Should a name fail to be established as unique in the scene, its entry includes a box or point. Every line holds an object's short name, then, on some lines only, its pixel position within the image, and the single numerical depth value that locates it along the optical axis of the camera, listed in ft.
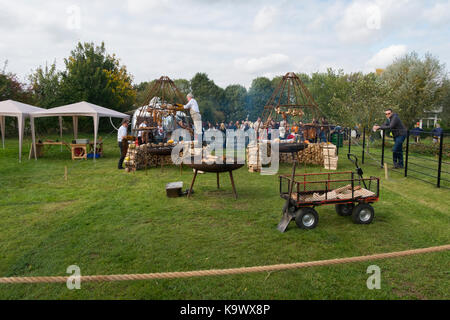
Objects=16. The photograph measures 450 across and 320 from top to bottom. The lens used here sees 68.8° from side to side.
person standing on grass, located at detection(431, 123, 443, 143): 61.00
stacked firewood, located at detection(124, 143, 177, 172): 36.91
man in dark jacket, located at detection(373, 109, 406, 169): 35.41
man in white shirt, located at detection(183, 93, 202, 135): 38.70
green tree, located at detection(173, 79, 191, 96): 192.52
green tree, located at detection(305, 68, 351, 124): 103.65
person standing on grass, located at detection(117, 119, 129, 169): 40.73
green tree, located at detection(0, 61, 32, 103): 79.56
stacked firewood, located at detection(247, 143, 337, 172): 36.11
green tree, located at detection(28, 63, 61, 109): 86.89
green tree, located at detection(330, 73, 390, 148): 63.26
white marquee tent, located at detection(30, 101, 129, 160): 46.01
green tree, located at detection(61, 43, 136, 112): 89.92
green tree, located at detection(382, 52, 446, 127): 75.87
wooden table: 48.73
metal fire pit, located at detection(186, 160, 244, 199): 22.90
